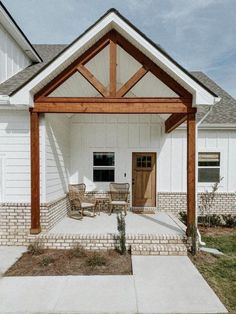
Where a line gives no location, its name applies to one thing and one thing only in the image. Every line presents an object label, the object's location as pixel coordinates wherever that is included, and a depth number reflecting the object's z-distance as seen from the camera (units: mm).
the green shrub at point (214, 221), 9055
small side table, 9539
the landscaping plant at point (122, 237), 5844
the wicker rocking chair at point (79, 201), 8359
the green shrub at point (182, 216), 9211
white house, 6008
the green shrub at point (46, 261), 5264
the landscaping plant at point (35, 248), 5828
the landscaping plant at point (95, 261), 5277
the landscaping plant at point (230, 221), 8927
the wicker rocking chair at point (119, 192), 9683
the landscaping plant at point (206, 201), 9656
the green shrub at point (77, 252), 5679
